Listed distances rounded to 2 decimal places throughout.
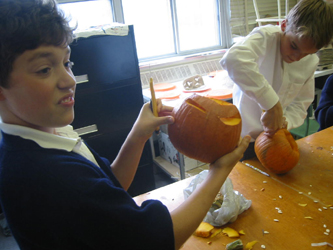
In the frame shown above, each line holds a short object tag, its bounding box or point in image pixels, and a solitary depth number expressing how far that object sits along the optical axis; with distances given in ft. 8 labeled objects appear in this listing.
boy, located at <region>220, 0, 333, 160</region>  3.51
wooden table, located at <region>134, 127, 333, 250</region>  2.55
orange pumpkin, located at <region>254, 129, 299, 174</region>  3.41
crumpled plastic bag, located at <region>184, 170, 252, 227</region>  2.76
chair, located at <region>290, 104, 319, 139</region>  6.66
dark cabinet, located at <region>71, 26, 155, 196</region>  5.96
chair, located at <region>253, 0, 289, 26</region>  8.18
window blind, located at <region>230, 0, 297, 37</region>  9.50
